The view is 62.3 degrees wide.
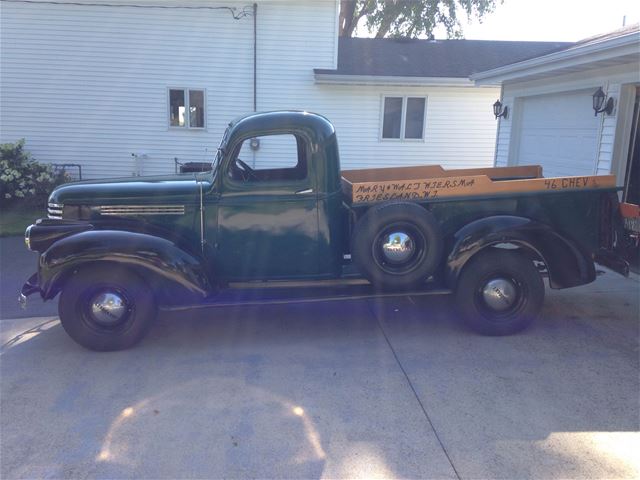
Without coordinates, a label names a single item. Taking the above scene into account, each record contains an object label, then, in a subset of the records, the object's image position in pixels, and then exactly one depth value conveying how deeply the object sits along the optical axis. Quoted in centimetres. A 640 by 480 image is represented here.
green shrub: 1168
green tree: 2236
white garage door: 786
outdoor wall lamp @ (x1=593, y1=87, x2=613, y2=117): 723
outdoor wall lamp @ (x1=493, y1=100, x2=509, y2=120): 1009
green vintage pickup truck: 448
